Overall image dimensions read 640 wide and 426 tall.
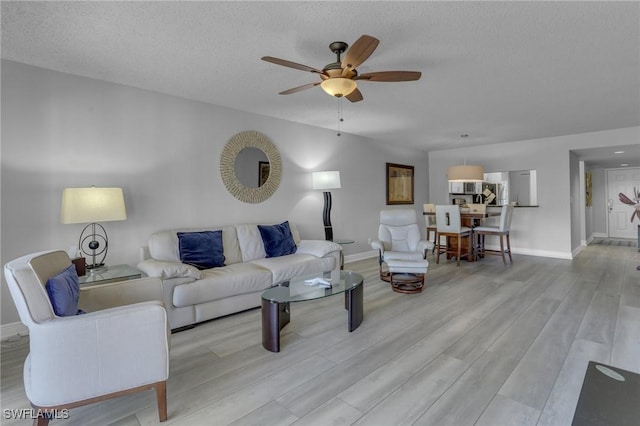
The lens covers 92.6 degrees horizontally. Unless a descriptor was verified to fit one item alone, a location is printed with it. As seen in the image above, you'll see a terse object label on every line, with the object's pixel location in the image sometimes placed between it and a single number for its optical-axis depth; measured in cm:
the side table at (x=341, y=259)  455
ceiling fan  217
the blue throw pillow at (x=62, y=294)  156
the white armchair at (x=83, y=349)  145
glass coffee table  238
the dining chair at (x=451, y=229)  536
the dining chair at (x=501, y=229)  549
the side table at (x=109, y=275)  239
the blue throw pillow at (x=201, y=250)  330
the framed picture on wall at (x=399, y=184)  670
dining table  568
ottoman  378
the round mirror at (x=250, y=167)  408
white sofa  277
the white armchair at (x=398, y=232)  445
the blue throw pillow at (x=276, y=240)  393
